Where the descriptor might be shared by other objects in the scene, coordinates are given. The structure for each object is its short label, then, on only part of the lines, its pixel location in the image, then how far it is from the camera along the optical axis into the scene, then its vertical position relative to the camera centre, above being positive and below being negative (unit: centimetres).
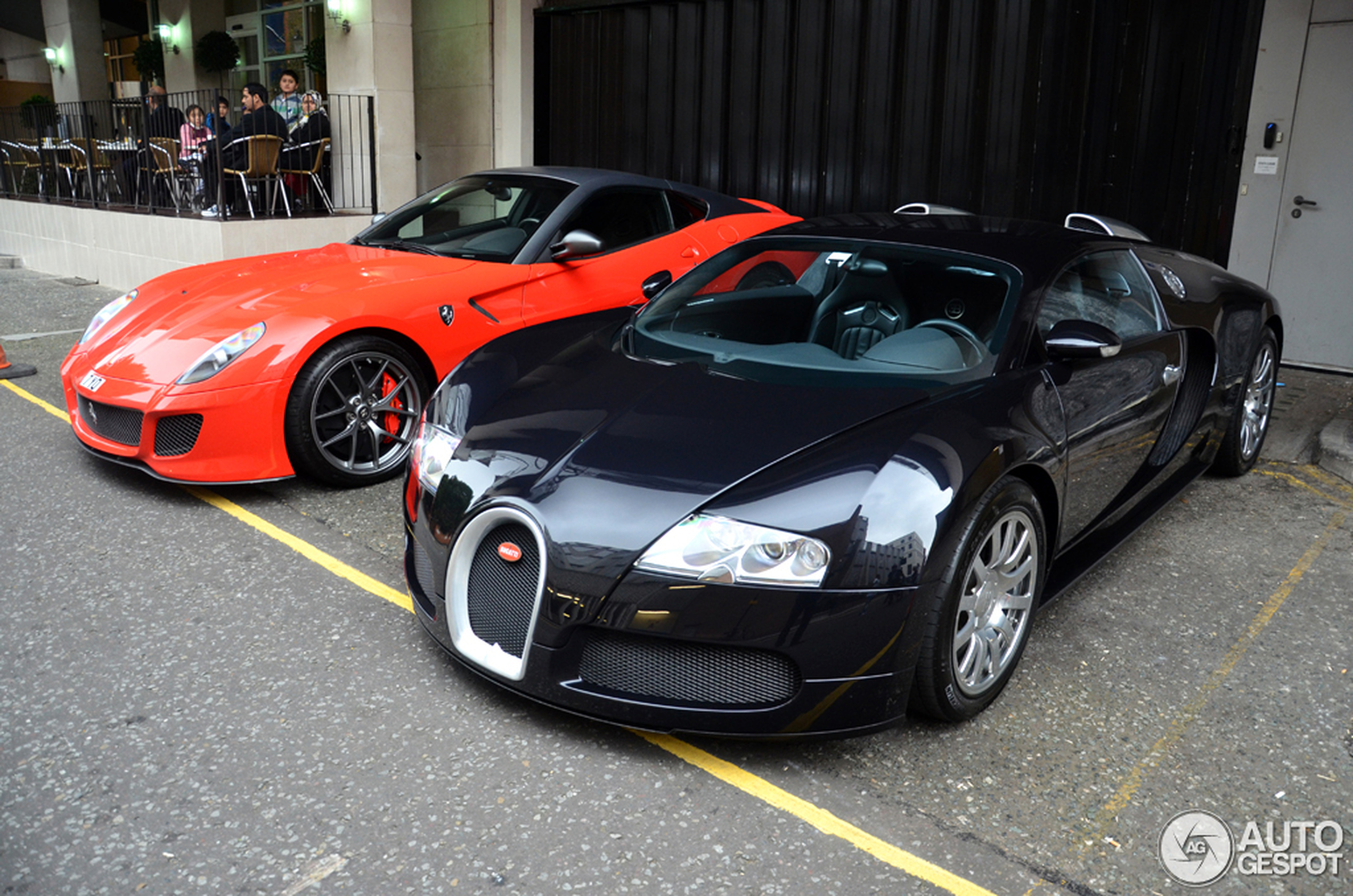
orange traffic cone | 682 -133
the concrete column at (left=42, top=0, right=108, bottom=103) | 1989 +209
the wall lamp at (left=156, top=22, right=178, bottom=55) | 1812 +212
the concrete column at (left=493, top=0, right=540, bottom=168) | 1130 +93
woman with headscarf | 1093 +26
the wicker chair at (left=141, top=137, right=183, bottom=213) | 1091 +2
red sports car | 432 -66
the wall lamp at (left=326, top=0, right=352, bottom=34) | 1157 +161
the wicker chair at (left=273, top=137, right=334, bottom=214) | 1101 -5
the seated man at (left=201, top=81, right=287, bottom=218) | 1030 +32
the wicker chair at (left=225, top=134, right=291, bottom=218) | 1017 +5
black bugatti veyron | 253 -76
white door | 699 -18
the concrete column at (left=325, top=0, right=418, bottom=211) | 1134 +99
